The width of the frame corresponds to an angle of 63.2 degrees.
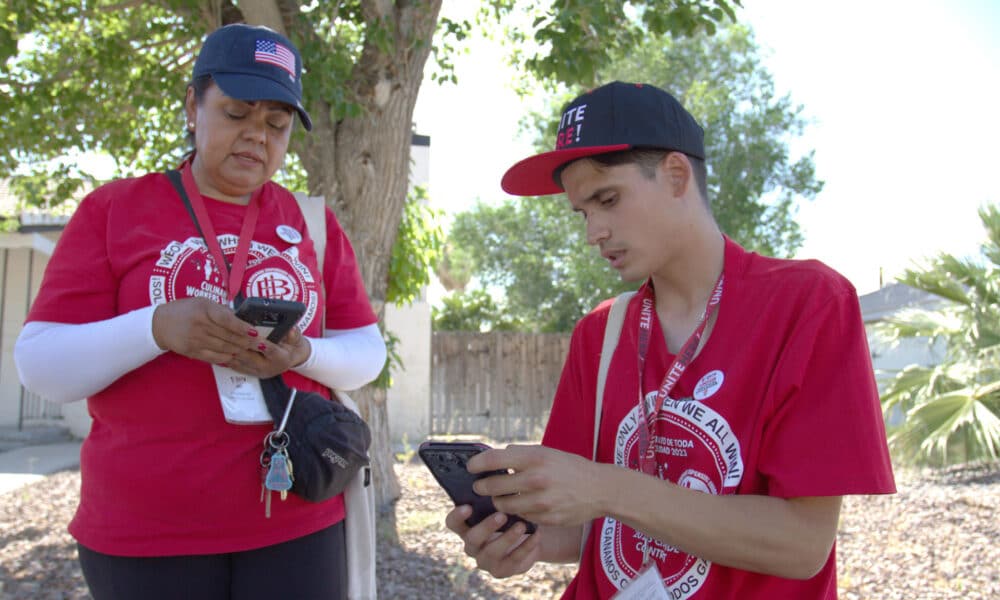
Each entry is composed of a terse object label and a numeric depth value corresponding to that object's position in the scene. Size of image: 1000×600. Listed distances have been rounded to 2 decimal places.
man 1.39
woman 1.96
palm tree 8.34
